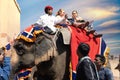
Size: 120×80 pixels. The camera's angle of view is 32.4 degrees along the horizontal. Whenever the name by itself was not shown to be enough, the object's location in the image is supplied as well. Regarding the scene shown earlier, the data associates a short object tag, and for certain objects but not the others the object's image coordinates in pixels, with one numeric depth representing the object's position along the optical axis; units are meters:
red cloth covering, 3.74
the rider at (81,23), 3.95
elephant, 3.73
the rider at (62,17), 3.85
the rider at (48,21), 3.77
